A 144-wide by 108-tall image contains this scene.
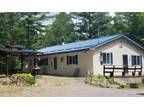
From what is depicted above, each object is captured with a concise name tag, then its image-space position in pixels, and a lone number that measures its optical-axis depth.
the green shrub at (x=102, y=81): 14.74
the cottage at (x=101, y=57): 17.47
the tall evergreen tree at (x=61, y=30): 36.22
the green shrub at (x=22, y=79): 13.24
